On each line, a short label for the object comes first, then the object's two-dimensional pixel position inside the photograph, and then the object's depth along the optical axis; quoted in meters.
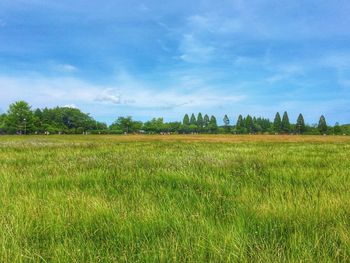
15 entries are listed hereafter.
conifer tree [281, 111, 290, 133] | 159.00
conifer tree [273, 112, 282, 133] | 161.50
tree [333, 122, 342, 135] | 144.52
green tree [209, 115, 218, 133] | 180.25
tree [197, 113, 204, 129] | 194.12
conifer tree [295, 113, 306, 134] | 154.12
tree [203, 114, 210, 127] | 193.38
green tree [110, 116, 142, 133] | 166.62
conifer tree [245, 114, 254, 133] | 174.00
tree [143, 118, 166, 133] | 176.75
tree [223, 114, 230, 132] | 187.56
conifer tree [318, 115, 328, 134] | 143.00
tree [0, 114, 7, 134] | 111.74
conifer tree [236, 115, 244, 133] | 173.29
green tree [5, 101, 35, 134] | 103.94
